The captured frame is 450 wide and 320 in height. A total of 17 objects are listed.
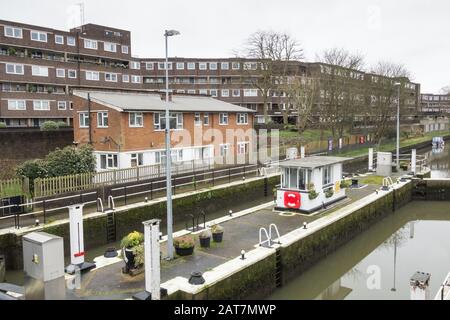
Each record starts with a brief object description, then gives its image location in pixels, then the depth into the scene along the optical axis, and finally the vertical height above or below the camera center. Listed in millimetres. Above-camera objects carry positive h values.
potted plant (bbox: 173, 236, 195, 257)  14172 -4080
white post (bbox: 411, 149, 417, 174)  32941 -3100
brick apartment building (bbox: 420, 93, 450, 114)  157575 +9081
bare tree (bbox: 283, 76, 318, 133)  53094 +3797
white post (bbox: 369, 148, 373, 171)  35628 -3113
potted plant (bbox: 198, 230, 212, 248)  15156 -4151
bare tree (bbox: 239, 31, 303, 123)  55250 +9163
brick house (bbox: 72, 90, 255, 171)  29438 -196
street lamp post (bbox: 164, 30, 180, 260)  13798 -2571
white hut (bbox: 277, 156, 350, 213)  20359 -3004
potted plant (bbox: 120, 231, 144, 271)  12508 -3653
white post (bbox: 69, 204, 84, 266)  13570 -3563
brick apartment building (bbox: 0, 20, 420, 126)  45969 +7003
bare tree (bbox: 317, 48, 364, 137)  52219 +4484
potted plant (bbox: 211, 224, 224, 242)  15656 -4040
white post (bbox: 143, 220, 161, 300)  10641 -3411
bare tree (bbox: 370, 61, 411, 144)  56469 +3448
